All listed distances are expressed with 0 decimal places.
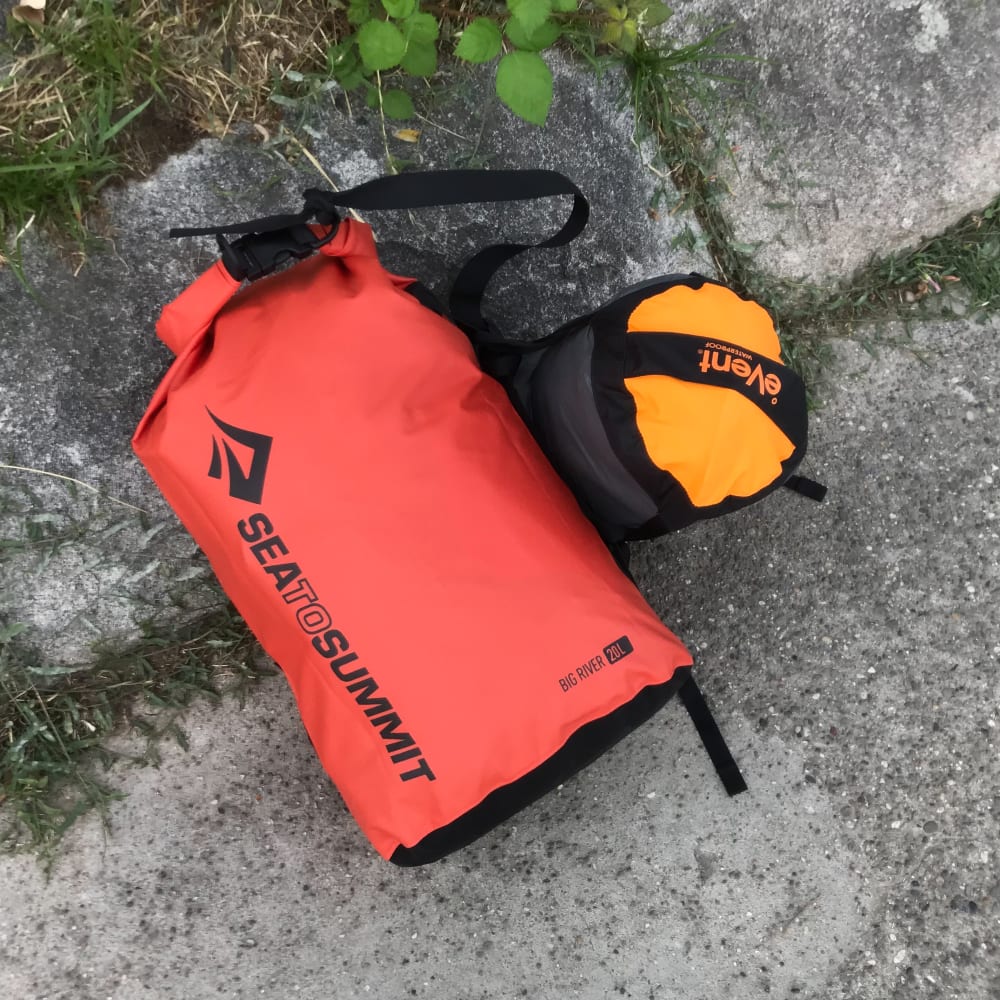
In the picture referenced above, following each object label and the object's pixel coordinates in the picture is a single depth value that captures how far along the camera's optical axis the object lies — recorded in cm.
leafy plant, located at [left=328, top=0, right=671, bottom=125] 123
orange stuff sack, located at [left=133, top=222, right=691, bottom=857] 111
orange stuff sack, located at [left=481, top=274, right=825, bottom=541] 113
